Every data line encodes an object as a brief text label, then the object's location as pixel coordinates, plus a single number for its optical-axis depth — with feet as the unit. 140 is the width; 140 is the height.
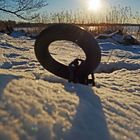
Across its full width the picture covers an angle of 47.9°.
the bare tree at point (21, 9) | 24.93
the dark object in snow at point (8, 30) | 34.34
